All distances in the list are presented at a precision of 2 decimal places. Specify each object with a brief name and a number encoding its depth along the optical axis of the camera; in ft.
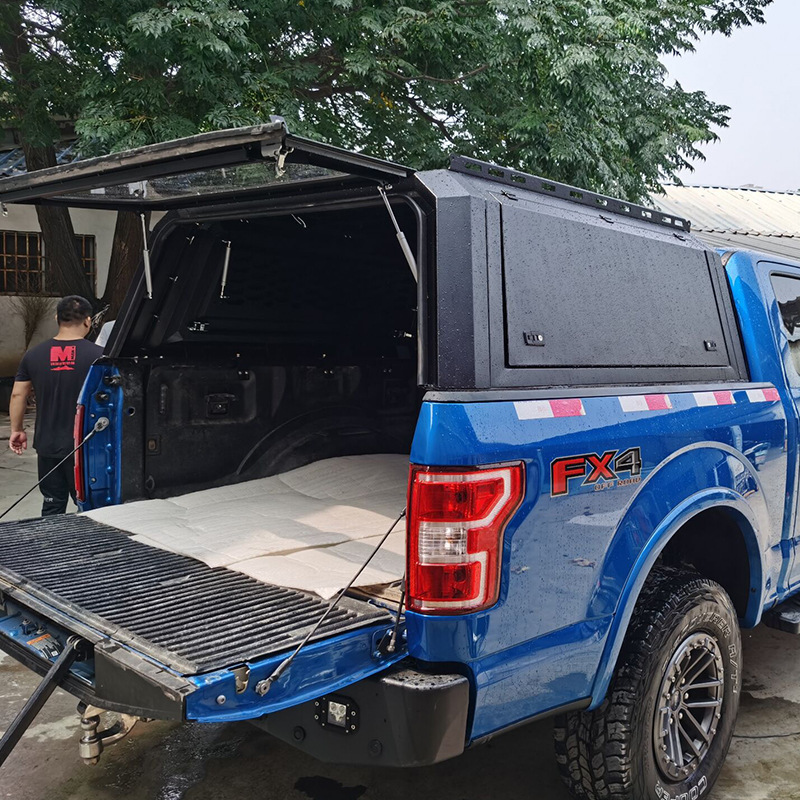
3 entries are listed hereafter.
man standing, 16.96
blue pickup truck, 7.46
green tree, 25.27
